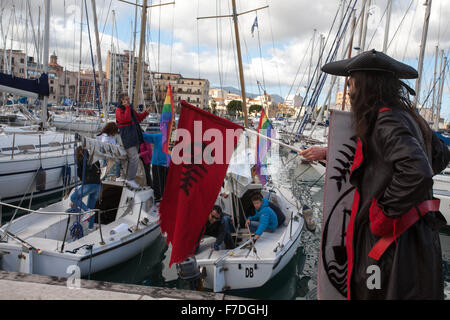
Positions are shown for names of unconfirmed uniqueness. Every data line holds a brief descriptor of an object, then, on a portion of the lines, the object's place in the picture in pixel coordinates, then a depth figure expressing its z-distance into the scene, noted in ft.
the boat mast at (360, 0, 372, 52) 53.31
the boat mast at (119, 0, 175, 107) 33.97
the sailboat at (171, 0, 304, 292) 20.07
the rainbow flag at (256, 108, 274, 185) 32.35
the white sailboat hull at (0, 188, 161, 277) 19.27
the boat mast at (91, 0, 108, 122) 42.24
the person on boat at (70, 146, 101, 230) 25.32
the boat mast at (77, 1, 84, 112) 56.44
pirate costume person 5.33
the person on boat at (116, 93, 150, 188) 26.53
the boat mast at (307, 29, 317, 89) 96.99
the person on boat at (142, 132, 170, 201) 29.53
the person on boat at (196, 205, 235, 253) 22.43
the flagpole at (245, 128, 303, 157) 8.52
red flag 12.84
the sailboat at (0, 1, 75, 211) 36.94
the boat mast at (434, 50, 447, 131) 76.41
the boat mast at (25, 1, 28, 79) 86.79
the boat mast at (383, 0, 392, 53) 50.24
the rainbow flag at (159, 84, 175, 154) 29.46
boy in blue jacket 23.49
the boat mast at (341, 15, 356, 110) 49.28
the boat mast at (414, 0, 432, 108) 45.83
